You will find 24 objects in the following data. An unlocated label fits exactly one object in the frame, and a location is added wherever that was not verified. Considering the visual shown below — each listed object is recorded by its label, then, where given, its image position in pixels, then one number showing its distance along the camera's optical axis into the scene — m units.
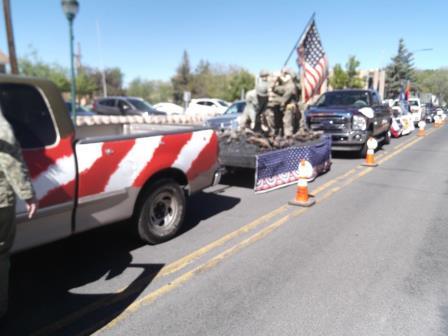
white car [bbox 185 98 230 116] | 26.66
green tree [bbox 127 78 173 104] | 65.44
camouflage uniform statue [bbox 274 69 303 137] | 8.97
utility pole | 15.34
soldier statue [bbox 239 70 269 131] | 8.42
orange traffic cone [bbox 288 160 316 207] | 5.86
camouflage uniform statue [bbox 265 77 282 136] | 9.02
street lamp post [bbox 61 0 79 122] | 13.18
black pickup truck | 10.59
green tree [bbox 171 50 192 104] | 63.00
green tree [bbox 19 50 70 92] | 54.79
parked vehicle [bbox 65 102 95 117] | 18.70
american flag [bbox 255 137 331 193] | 6.96
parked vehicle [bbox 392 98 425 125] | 24.12
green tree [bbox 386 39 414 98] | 59.78
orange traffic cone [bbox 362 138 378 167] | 9.53
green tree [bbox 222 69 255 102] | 48.50
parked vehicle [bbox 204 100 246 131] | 13.03
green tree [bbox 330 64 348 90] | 48.94
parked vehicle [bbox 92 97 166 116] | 19.80
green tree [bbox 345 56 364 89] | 49.94
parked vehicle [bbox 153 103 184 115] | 29.54
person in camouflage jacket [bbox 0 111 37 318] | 2.35
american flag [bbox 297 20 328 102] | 11.82
